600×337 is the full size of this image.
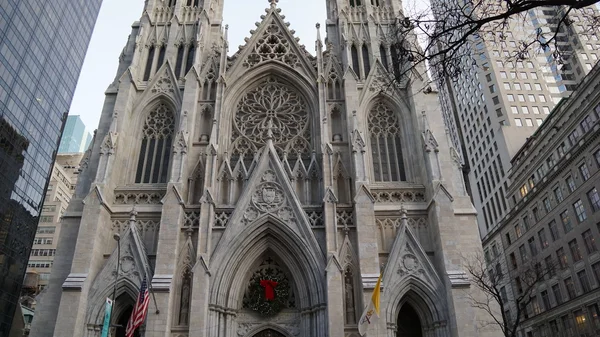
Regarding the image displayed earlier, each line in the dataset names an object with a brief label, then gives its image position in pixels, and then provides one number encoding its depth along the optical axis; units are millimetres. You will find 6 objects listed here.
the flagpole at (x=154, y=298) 18219
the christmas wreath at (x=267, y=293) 20344
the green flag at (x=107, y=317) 14970
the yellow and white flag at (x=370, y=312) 17225
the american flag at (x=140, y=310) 15445
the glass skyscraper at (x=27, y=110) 37531
